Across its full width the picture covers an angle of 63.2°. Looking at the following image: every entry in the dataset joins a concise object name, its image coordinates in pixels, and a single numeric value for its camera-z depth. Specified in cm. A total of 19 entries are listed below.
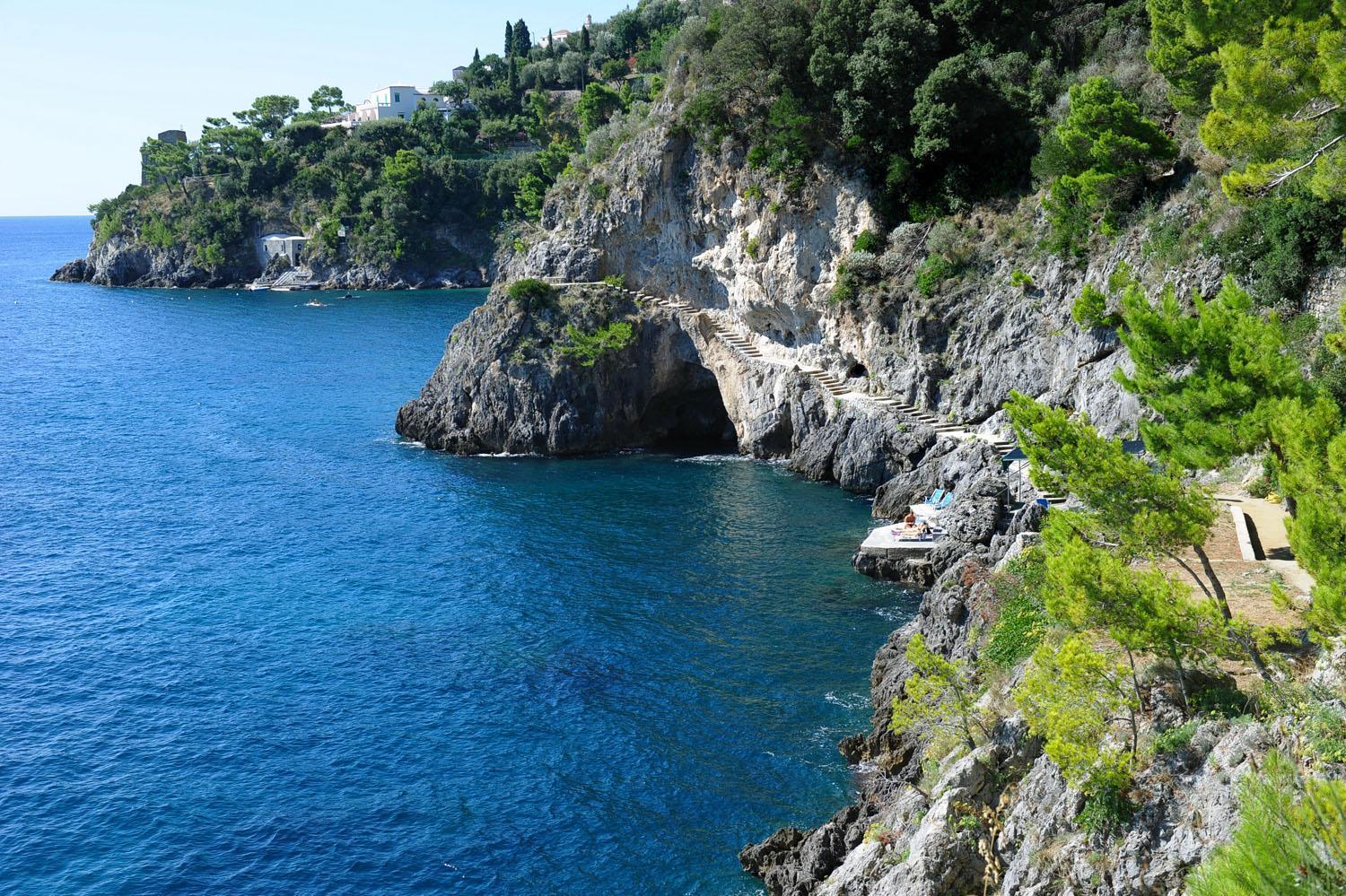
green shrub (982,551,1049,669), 2823
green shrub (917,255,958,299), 5688
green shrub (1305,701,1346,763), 1570
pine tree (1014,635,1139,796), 1877
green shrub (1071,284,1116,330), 4669
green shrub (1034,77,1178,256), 4716
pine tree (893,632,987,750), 2536
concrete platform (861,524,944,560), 4512
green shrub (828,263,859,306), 6025
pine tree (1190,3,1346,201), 2764
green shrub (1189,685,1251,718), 1922
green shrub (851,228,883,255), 6047
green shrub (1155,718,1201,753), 1864
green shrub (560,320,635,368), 6812
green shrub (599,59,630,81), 15112
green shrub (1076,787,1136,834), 1839
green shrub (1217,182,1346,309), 3762
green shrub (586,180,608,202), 7250
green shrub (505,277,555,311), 7006
